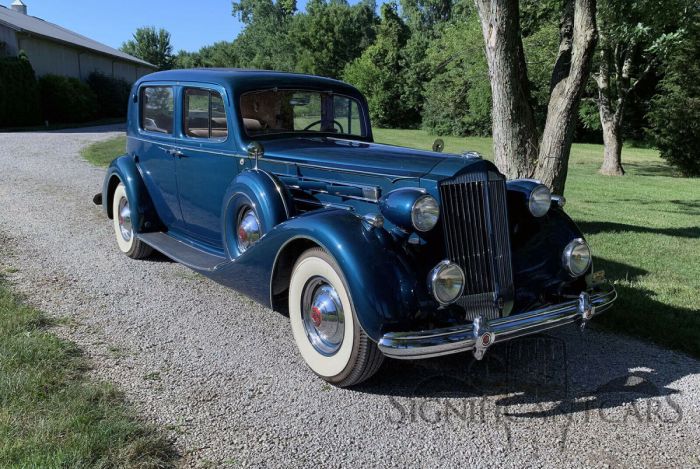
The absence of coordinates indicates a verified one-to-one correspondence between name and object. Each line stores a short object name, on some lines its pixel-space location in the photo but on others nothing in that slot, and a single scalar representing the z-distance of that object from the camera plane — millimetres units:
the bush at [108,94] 32188
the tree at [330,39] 50188
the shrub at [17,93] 23016
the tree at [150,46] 61719
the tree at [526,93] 6828
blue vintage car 3084
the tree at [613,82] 16888
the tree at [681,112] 19672
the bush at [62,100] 26672
